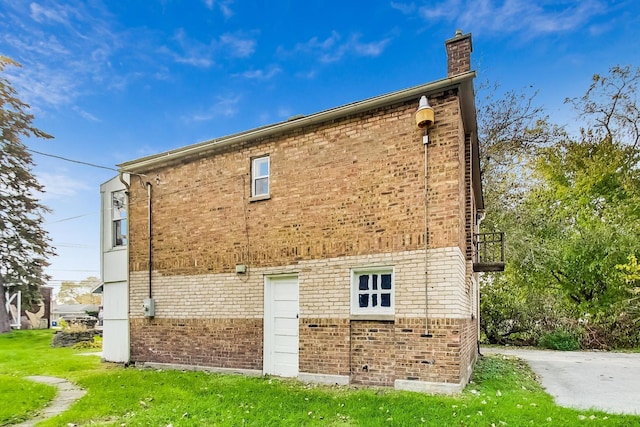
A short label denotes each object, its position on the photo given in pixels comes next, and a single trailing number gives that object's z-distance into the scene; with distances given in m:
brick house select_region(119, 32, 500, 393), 7.54
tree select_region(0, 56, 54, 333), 25.14
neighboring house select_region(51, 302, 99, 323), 40.91
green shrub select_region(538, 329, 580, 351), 16.52
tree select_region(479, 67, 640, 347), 17.17
